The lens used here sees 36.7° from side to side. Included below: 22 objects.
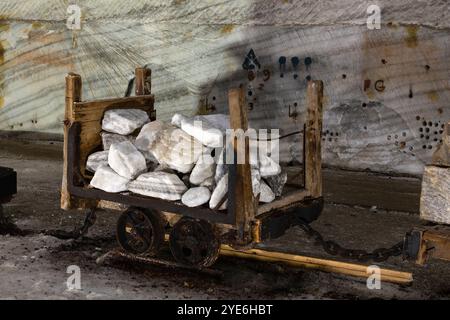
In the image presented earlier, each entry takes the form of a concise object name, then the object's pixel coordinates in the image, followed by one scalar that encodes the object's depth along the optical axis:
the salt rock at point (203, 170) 5.25
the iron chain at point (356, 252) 4.98
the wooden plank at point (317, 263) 5.27
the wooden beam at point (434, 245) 4.57
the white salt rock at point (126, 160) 5.44
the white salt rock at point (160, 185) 5.26
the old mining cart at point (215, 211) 4.95
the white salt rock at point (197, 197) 5.14
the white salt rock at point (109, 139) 5.88
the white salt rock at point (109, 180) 5.51
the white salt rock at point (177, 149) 5.35
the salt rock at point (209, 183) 5.26
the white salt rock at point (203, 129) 5.32
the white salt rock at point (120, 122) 5.89
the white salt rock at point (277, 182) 5.51
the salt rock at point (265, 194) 5.37
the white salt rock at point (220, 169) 5.13
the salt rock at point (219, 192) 5.05
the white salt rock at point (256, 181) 5.14
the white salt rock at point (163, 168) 5.47
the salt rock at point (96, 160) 5.76
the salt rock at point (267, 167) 5.43
